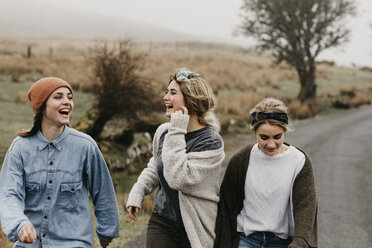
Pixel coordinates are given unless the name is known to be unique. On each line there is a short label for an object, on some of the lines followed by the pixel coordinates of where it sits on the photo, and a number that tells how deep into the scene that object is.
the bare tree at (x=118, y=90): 10.48
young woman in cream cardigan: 3.06
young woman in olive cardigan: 2.95
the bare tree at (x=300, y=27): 23.95
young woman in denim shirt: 2.80
